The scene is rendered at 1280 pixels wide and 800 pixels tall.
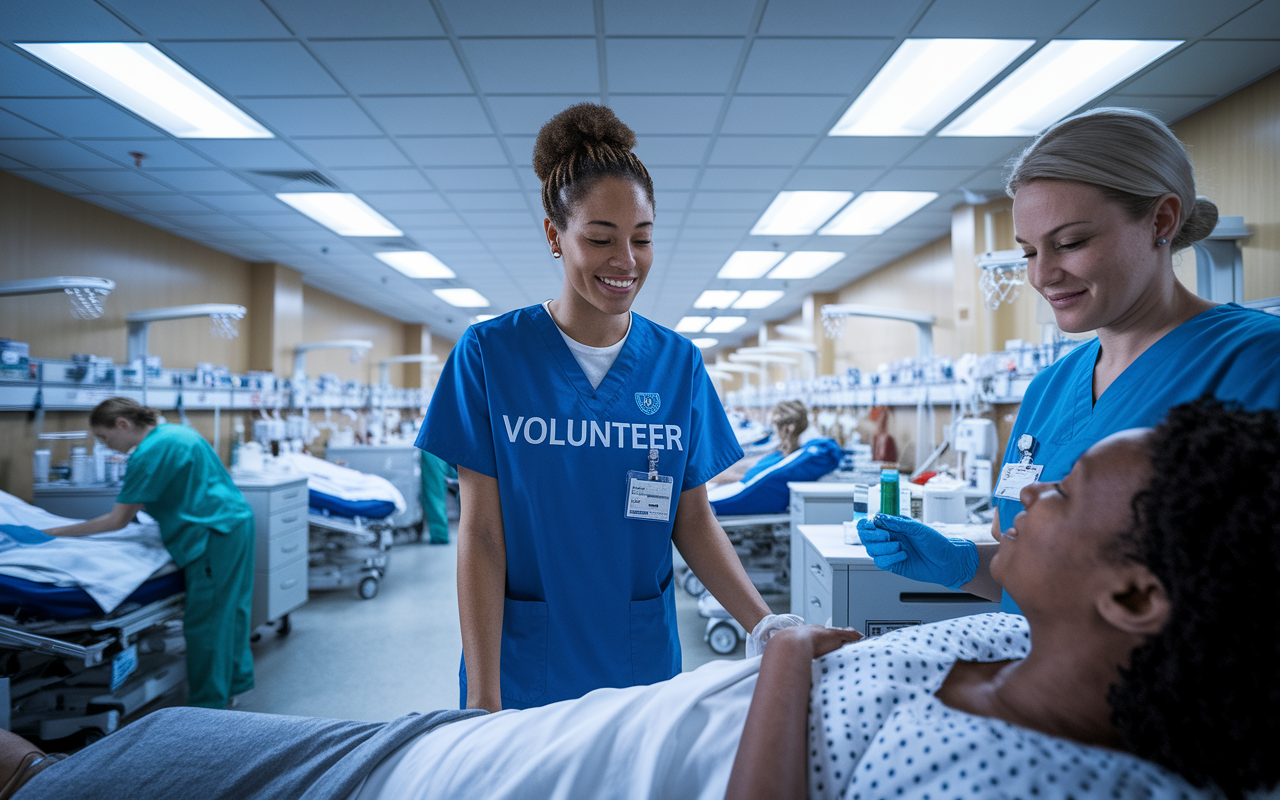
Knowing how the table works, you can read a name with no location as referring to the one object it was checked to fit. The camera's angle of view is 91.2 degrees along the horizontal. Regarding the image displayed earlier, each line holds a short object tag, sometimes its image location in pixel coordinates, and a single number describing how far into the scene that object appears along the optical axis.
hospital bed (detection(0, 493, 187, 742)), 2.24
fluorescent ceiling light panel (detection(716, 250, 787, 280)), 6.43
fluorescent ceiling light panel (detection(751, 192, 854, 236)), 4.80
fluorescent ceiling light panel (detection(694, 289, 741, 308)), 8.46
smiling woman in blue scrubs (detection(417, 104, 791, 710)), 1.06
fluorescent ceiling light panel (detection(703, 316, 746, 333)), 10.96
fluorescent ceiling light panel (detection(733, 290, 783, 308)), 8.49
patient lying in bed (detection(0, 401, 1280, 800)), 0.60
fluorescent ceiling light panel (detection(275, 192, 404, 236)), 4.70
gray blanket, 0.87
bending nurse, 2.72
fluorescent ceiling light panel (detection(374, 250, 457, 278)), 6.30
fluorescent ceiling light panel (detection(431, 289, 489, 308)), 8.15
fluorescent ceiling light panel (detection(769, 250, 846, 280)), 6.44
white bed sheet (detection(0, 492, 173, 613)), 2.32
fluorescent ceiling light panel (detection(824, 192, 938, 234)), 4.75
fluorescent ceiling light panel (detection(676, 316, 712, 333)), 10.88
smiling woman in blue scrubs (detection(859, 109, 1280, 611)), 0.93
